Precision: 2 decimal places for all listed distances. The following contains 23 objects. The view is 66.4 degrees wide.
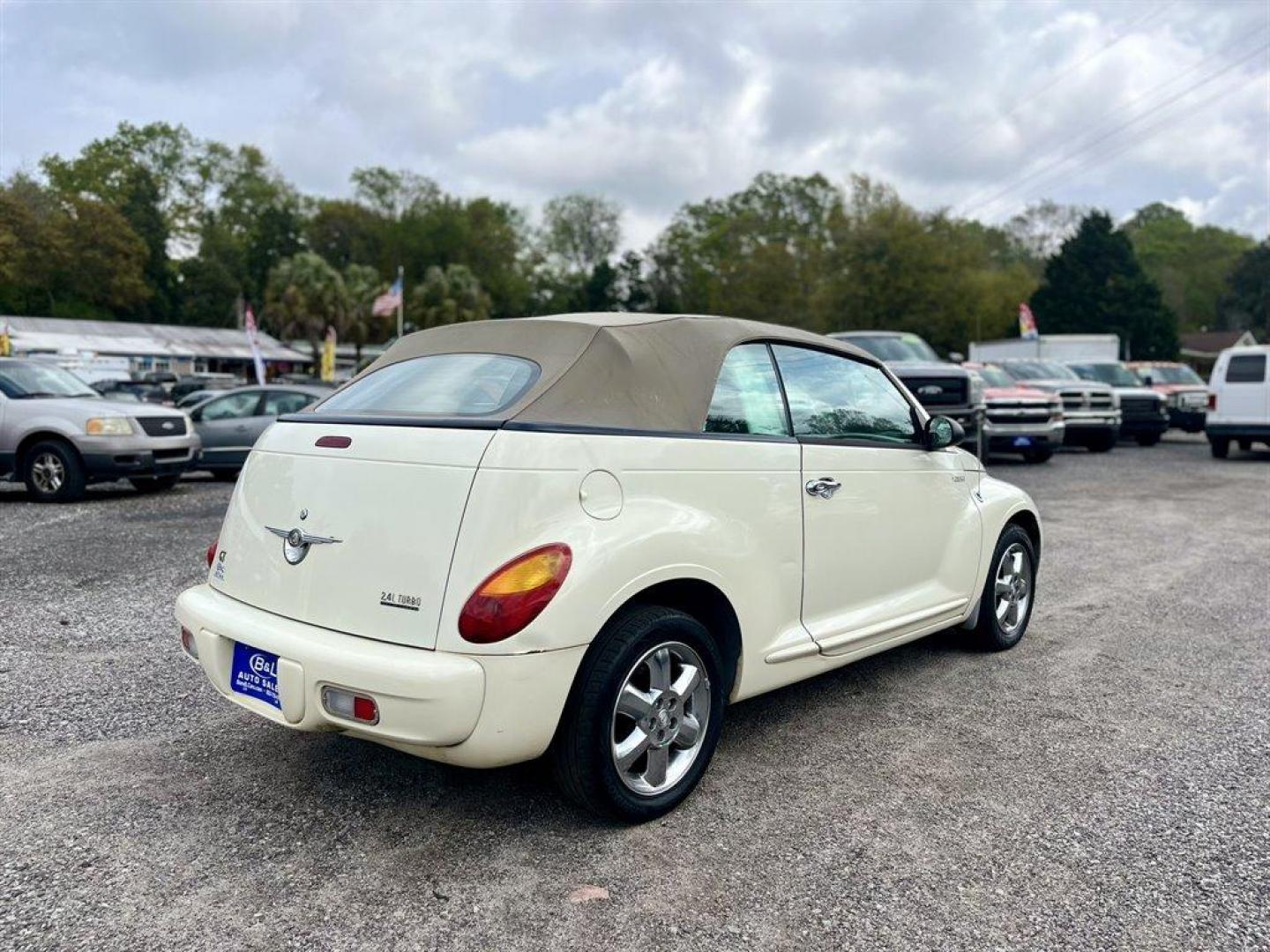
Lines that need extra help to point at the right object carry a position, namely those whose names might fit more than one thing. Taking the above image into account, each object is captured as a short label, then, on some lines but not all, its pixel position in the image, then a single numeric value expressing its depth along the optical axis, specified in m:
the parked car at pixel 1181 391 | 23.00
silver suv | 10.97
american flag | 36.91
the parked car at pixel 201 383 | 32.50
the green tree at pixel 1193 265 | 77.94
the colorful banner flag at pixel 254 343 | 25.57
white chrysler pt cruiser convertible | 2.87
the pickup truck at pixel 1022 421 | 16.20
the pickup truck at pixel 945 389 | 13.82
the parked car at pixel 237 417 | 13.45
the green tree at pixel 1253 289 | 67.76
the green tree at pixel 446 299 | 65.06
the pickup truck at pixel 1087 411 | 18.94
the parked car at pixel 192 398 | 18.73
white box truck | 27.25
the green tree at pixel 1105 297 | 51.31
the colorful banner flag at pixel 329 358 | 32.91
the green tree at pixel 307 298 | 61.00
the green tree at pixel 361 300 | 63.41
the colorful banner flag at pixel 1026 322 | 33.19
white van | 16.78
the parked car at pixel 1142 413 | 21.05
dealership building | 51.78
